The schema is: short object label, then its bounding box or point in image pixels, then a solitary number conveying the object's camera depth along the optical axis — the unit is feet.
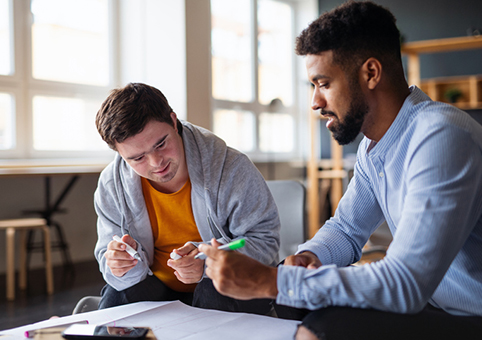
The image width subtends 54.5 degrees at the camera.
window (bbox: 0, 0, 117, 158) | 12.79
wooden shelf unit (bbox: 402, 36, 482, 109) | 15.67
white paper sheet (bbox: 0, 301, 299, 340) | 3.28
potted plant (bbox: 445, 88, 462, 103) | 18.15
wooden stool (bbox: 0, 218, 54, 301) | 10.03
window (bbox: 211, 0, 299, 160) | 18.22
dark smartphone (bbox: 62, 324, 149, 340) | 3.05
